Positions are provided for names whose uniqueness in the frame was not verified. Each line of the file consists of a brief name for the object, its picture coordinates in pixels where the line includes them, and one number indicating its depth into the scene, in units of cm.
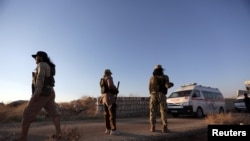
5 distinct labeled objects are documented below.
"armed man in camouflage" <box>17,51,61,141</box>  313
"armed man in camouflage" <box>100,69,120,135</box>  404
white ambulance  866
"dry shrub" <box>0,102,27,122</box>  734
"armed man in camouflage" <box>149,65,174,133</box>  438
